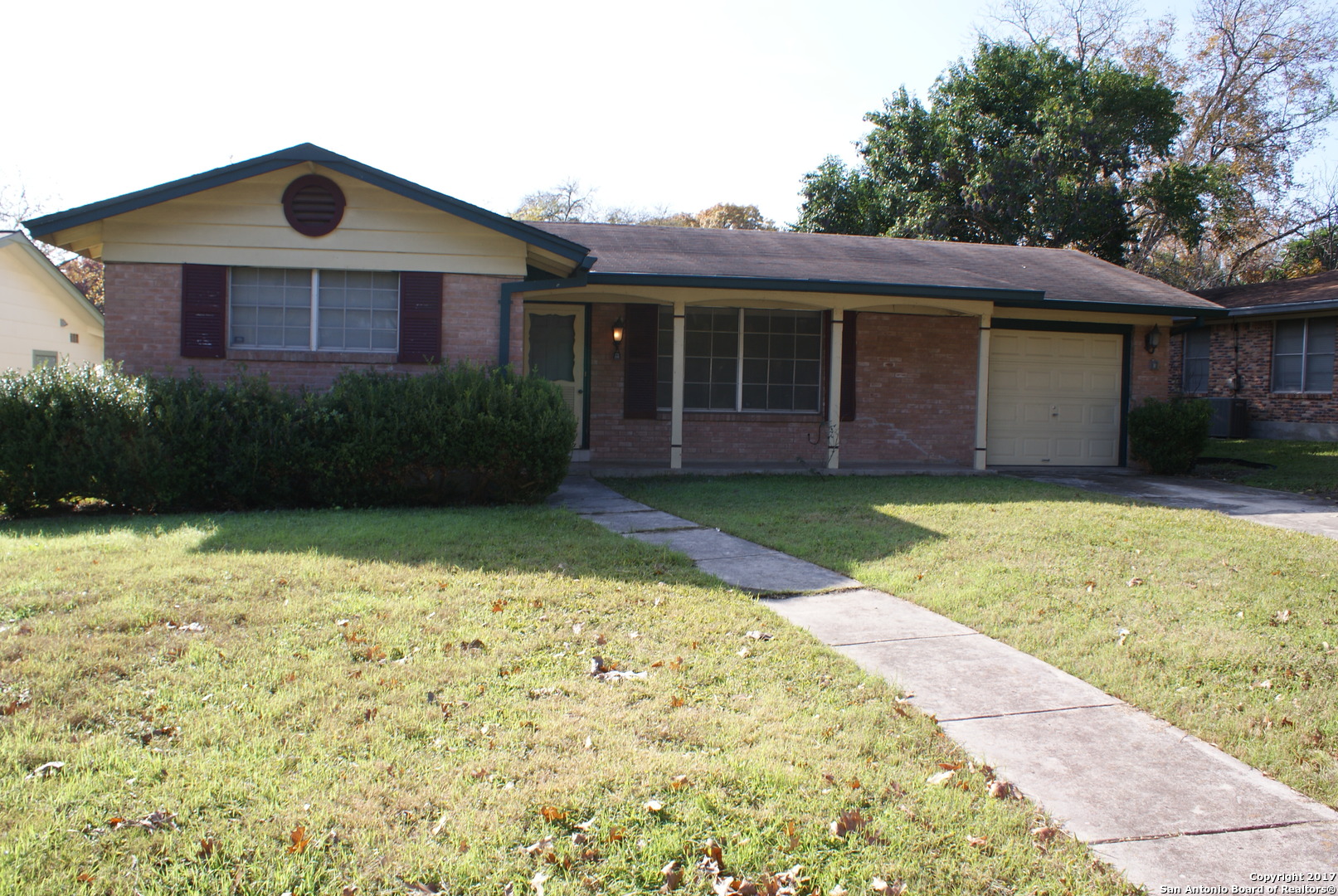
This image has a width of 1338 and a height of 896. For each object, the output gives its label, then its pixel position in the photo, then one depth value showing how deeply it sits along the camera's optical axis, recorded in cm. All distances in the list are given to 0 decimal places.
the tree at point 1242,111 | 2839
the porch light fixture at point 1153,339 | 1398
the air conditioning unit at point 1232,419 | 1881
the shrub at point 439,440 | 851
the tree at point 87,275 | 3319
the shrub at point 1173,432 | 1312
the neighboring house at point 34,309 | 1630
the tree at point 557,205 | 4059
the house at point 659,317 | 969
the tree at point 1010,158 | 2358
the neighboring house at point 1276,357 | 1727
